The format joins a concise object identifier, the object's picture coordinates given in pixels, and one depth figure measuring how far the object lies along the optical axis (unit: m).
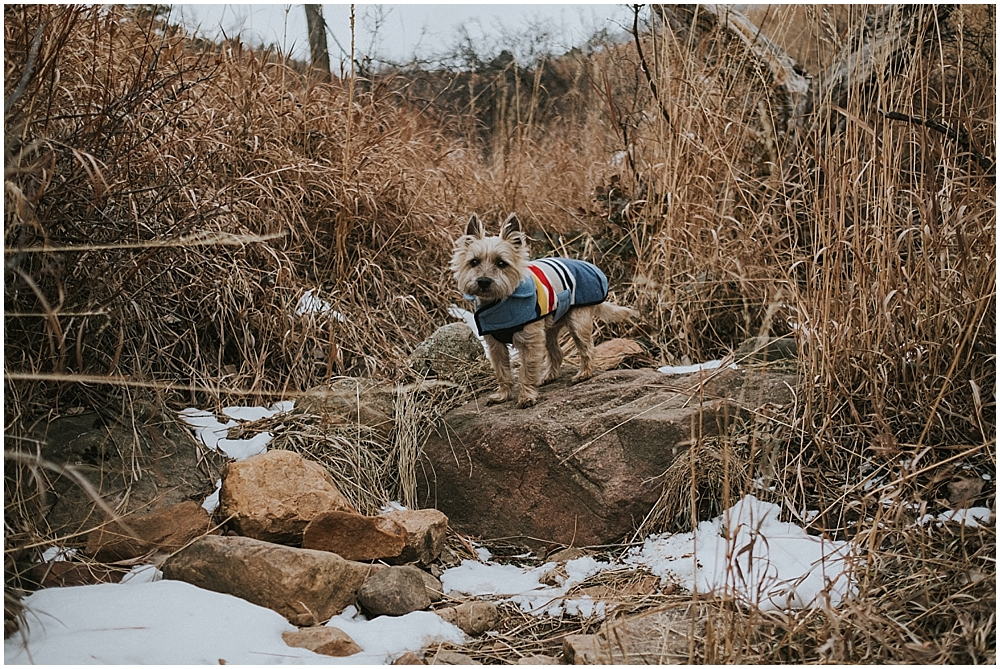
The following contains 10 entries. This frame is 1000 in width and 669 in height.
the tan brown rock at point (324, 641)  2.14
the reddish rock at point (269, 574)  2.37
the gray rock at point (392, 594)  2.49
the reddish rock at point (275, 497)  2.84
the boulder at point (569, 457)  3.19
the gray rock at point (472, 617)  2.45
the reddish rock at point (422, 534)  2.87
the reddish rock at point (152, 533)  2.59
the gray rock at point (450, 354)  3.99
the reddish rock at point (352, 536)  2.76
